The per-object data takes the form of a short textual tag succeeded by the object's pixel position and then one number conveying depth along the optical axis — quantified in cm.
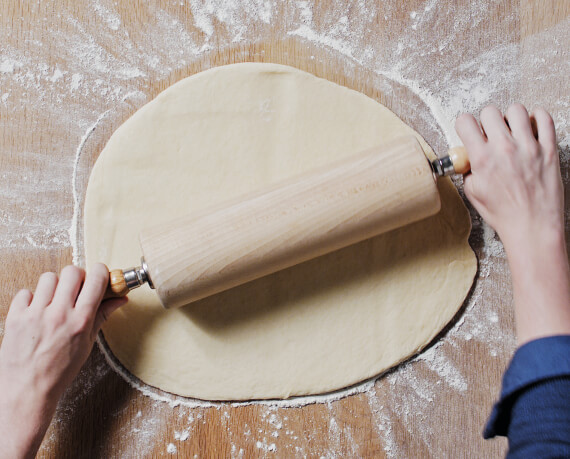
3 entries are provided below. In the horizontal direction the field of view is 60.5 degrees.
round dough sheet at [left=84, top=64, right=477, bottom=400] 109
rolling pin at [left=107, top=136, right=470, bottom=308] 93
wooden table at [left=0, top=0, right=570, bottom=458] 114
